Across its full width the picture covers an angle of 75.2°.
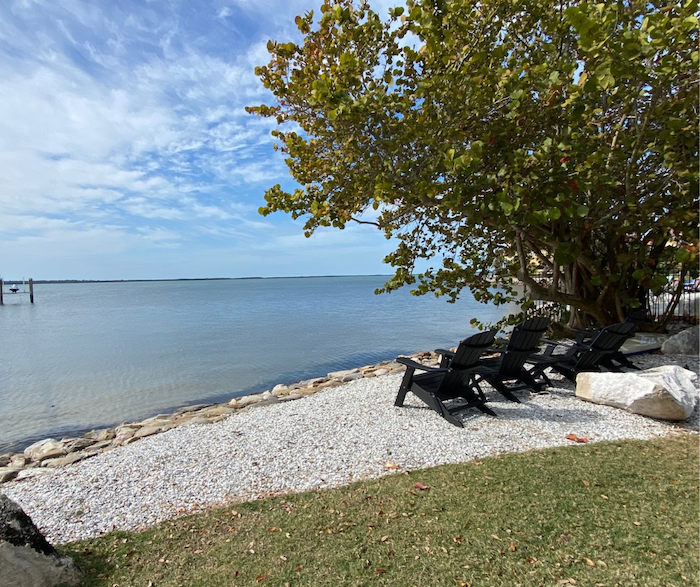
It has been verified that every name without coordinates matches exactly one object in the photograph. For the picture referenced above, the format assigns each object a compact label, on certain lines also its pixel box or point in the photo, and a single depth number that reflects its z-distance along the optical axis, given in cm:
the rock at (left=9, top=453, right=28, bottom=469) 662
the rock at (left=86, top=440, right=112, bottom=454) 689
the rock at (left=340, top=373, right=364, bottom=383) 1012
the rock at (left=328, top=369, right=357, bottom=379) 1134
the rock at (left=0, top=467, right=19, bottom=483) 542
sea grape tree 569
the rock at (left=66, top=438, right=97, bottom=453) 719
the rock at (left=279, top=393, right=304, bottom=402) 808
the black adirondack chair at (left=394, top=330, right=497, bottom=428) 555
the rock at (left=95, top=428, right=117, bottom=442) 791
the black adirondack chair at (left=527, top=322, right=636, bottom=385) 678
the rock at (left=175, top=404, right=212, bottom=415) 972
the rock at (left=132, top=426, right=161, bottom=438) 690
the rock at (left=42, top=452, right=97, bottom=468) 582
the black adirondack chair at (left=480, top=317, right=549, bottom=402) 630
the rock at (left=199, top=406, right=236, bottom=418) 769
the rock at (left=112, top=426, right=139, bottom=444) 713
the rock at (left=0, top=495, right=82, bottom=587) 260
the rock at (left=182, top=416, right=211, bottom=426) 679
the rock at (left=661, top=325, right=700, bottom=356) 852
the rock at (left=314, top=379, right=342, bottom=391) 926
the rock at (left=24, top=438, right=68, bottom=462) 687
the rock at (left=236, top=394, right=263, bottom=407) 888
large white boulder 531
